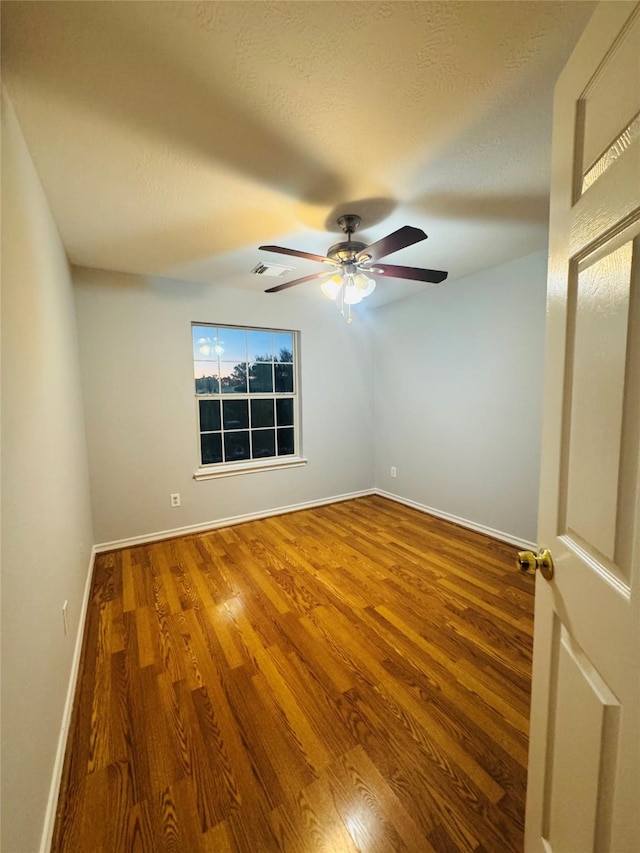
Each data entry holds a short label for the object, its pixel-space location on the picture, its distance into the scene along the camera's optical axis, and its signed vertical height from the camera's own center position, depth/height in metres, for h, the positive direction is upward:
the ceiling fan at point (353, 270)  2.00 +0.80
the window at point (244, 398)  3.41 +0.01
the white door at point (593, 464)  0.55 -0.14
